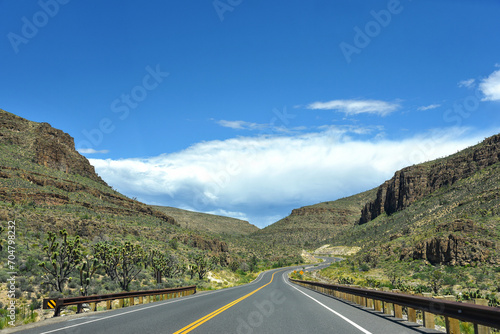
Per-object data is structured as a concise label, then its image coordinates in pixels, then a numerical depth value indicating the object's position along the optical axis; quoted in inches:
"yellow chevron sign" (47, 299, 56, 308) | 514.6
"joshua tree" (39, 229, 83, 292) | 946.7
